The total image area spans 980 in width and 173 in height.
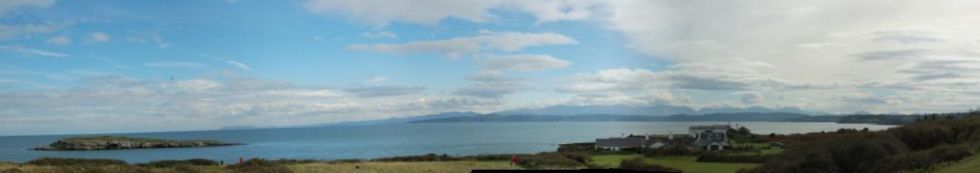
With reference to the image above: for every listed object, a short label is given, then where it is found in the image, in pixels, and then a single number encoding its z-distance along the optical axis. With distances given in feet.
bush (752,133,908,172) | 138.21
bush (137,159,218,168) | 177.58
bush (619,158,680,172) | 184.06
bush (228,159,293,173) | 165.89
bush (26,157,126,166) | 168.14
